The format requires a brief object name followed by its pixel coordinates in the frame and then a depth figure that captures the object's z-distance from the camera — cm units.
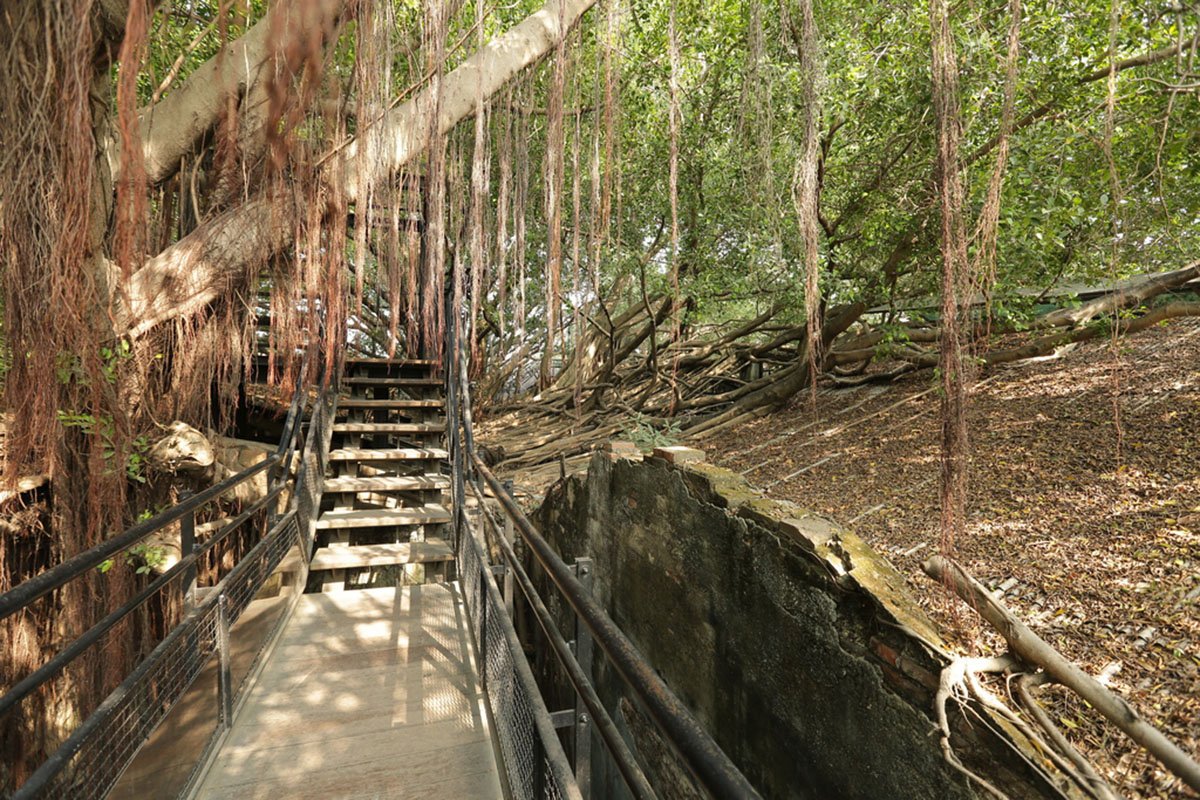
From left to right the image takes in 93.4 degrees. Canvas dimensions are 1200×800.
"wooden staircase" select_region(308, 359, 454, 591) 399
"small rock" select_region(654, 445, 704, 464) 431
